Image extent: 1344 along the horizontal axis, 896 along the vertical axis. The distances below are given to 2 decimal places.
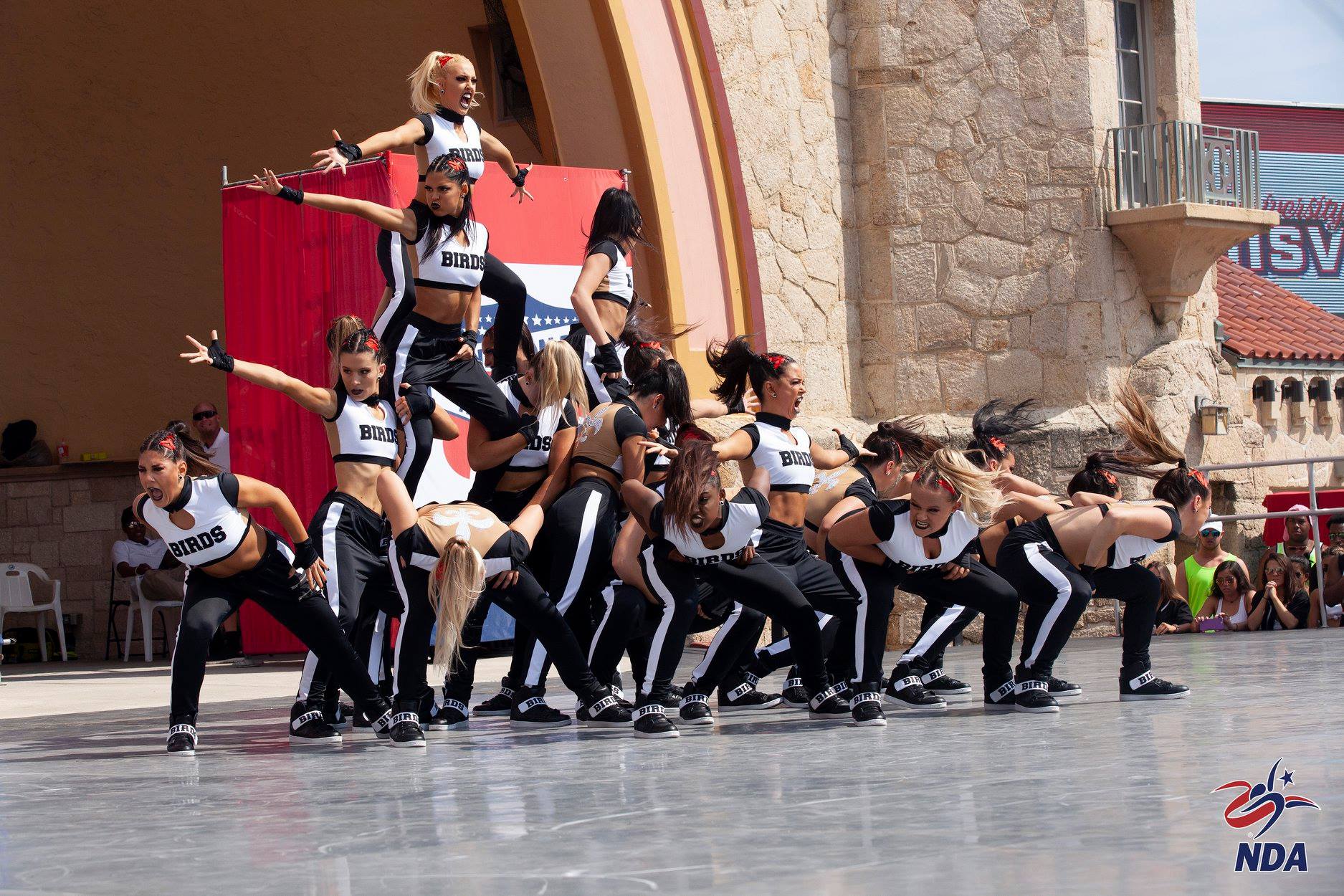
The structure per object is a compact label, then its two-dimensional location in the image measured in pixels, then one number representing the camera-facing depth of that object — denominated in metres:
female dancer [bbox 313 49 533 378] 16.30
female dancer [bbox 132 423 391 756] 12.85
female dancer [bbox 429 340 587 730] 15.29
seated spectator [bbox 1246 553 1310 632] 23.52
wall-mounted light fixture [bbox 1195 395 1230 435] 27.45
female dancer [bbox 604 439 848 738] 13.27
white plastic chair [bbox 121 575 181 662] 27.55
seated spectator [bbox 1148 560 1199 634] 23.91
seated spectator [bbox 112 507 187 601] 27.67
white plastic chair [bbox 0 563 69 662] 28.34
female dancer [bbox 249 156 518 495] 15.80
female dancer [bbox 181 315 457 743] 13.98
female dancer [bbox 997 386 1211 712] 14.55
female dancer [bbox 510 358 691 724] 14.68
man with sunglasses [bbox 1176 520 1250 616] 24.44
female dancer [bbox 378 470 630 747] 13.20
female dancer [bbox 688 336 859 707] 14.34
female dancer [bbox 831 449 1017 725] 13.77
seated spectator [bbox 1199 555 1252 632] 23.75
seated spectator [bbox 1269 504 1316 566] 24.92
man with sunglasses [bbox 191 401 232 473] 26.33
